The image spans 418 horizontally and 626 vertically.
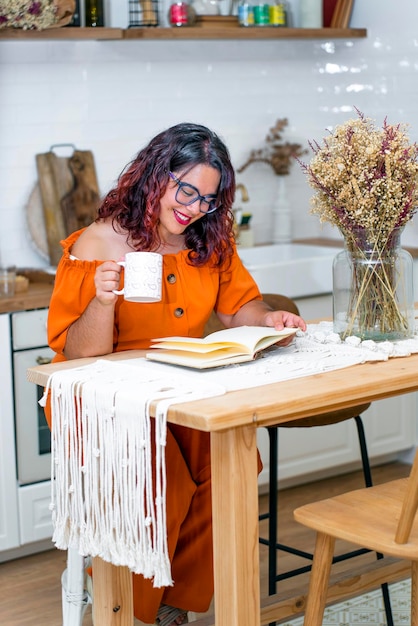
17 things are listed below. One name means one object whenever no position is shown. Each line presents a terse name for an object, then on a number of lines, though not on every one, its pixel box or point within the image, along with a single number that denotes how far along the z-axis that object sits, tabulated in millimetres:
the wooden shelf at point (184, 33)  3750
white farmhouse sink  4009
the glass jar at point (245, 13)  4359
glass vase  2453
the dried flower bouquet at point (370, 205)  2369
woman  2551
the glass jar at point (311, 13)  4555
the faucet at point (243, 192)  4559
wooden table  1916
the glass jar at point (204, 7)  4258
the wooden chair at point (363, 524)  2033
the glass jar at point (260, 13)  4395
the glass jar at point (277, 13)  4438
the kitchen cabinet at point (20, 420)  3463
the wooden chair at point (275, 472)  2912
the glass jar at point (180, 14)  4188
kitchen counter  3438
